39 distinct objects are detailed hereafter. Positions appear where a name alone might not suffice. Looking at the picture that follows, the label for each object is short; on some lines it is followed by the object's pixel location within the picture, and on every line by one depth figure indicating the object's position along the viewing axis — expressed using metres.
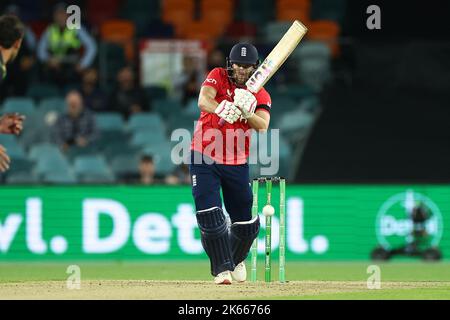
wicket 12.15
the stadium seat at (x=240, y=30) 21.58
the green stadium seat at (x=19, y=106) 19.58
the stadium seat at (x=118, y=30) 22.53
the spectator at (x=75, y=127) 18.92
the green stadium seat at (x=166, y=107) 20.28
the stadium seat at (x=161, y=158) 18.98
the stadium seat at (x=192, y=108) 20.00
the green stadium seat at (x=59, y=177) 18.58
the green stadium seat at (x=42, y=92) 20.30
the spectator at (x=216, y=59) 19.92
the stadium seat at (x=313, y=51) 20.89
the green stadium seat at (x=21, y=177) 18.31
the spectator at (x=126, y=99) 20.09
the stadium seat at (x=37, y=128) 19.36
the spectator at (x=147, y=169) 18.08
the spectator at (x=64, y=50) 20.33
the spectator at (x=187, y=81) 20.22
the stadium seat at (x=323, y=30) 21.96
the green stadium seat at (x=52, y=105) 19.75
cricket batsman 11.73
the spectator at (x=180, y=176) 18.23
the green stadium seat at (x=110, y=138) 19.50
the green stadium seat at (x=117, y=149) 19.38
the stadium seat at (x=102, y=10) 23.20
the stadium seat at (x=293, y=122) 19.78
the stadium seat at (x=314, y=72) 20.86
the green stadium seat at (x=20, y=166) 18.69
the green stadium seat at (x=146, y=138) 19.80
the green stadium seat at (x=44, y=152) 18.86
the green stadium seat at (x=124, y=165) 19.17
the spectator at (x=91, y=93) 20.00
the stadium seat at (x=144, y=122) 20.00
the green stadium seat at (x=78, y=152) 19.03
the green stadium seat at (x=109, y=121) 19.80
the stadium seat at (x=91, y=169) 18.75
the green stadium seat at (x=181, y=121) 19.80
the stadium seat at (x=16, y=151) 18.91
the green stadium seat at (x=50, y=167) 18.75
